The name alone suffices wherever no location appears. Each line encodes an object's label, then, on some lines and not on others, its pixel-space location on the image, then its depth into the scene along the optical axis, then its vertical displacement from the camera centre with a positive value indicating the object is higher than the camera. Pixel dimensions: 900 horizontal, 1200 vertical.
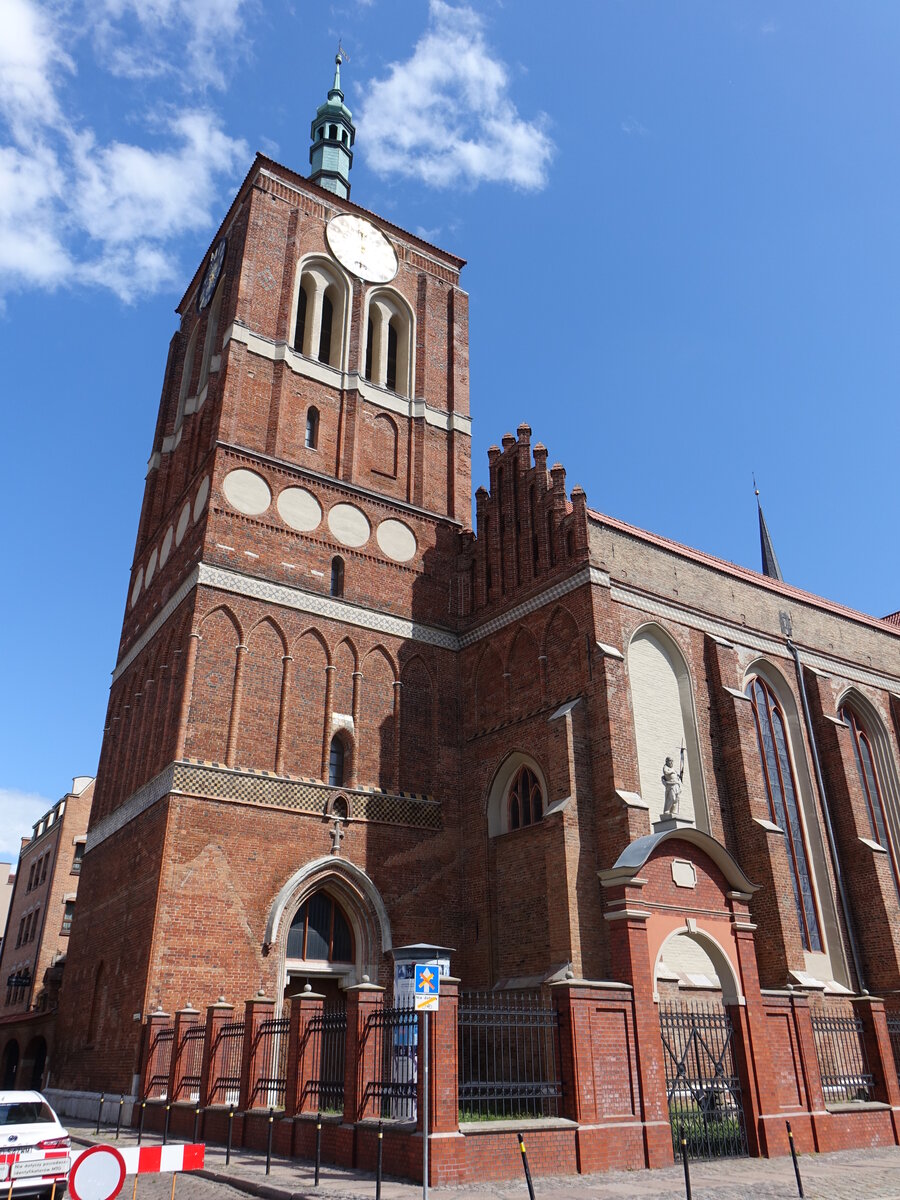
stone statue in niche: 17.28 +5.17
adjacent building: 33.81 +6.81
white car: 9.84 -0.37
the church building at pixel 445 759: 15.13 +6.92
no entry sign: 6.39 -0.40
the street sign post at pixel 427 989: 10.91 +1.16
